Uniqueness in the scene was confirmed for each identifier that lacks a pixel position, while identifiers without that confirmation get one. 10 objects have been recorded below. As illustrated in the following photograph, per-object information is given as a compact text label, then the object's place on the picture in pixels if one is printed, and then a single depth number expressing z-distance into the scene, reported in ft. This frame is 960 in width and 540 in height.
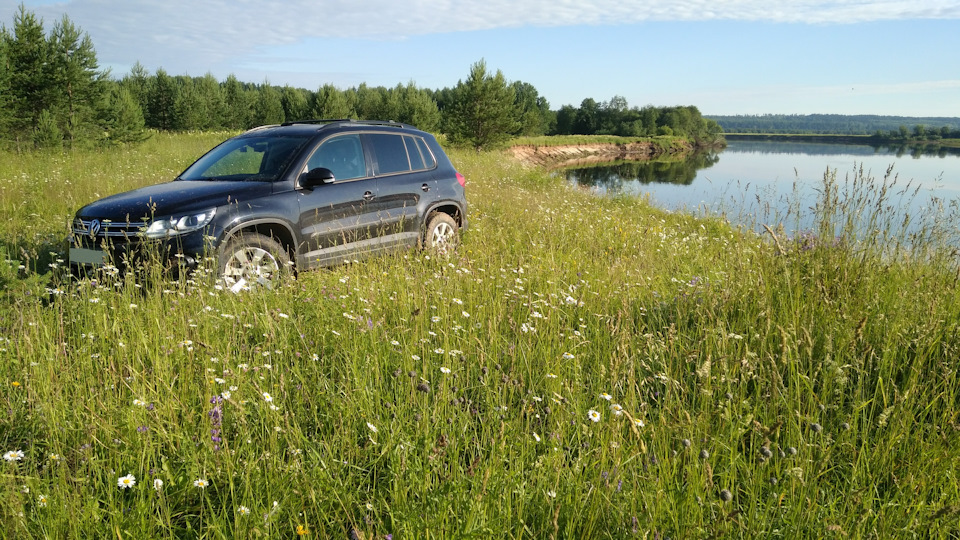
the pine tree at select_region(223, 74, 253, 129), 183.11
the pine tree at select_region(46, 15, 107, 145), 81.05
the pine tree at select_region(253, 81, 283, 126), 183.83
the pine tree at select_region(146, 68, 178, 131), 156.76
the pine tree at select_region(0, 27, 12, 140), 68.54
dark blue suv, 16.66
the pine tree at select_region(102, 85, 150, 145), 92.73
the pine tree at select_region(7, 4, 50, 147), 78.38
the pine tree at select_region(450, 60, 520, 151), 132.16
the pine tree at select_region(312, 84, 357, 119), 161.95
